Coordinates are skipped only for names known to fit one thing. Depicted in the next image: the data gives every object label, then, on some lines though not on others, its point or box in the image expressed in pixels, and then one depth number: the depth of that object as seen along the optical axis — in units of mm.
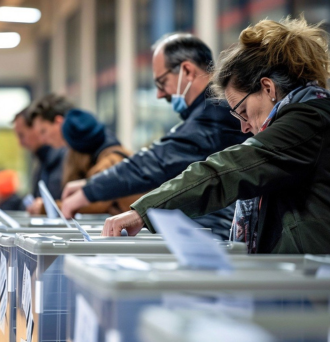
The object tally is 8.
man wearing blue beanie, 4885
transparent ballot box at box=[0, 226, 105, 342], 3205
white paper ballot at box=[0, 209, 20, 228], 3585
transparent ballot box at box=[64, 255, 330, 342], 2302
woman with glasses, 2976
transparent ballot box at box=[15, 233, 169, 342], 2826
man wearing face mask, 3974
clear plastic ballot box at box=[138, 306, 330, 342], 1816
